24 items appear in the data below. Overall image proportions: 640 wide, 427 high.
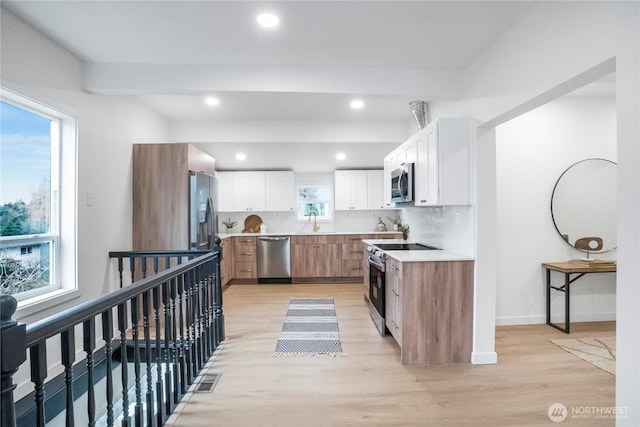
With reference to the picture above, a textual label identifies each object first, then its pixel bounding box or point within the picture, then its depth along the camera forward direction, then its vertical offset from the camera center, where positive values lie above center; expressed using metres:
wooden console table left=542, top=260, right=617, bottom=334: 3.40 -0.61
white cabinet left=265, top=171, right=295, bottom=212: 6.38 +0.44
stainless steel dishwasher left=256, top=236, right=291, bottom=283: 5.95 -0.86
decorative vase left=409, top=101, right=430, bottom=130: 3.76 +1.19
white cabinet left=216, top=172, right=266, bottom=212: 6.32 +0.42
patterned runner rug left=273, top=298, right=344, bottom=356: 3.03 -1.29
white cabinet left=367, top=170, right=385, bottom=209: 6.33 +0.49
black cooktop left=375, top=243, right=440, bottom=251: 3.78 -0.41
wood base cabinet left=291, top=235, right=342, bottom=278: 5.94 -0.81
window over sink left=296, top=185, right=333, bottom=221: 6.72 +0.26
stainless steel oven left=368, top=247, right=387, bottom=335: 3.40 -0.86
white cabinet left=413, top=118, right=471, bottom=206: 2.88 +0.47
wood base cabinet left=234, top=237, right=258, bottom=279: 5.96 -0.85
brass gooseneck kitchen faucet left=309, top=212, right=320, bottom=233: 6.61 -0.20
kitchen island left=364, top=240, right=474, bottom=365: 2.76 -0.83
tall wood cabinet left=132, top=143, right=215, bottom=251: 3.67 +0.19
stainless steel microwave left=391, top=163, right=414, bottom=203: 3.49 +0.33
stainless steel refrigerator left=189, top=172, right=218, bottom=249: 3.69 +0.00
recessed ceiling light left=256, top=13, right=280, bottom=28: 2.18 +1.34
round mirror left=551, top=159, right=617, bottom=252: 3.72 +0.09
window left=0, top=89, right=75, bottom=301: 2.37 +0.11
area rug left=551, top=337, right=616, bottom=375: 2.72 -1.27
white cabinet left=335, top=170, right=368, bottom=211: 6.34 +0.46
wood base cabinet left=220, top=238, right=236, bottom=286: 5.36 -0.85
